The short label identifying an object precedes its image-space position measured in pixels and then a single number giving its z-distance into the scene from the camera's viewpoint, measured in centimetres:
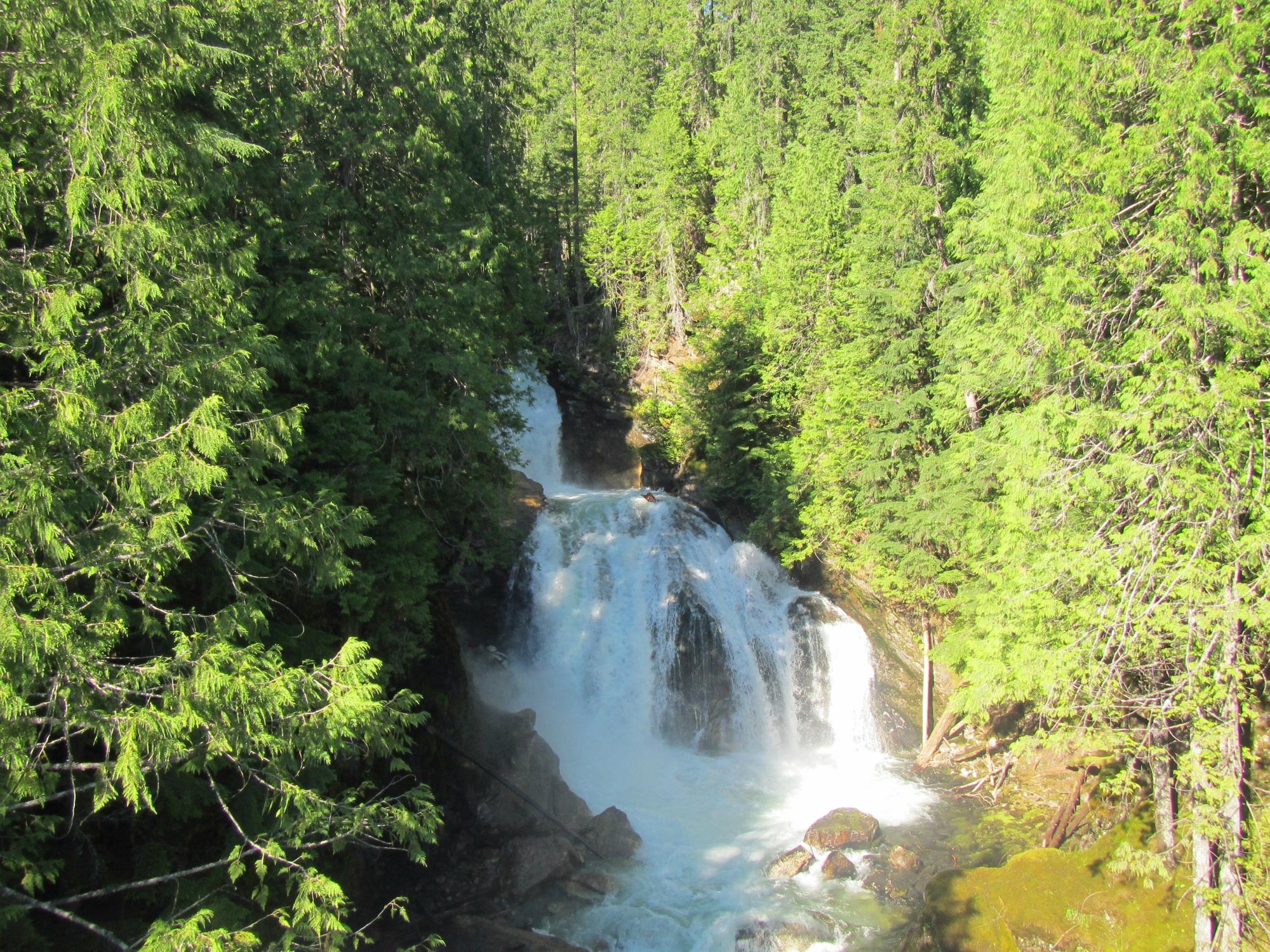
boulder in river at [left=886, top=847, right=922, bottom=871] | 1163
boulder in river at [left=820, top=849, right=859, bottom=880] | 1148
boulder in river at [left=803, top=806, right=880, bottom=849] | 1220
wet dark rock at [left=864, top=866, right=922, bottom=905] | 1104
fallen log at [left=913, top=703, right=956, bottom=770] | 1517
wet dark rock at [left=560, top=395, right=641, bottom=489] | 2575
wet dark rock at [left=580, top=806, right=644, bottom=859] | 1209
